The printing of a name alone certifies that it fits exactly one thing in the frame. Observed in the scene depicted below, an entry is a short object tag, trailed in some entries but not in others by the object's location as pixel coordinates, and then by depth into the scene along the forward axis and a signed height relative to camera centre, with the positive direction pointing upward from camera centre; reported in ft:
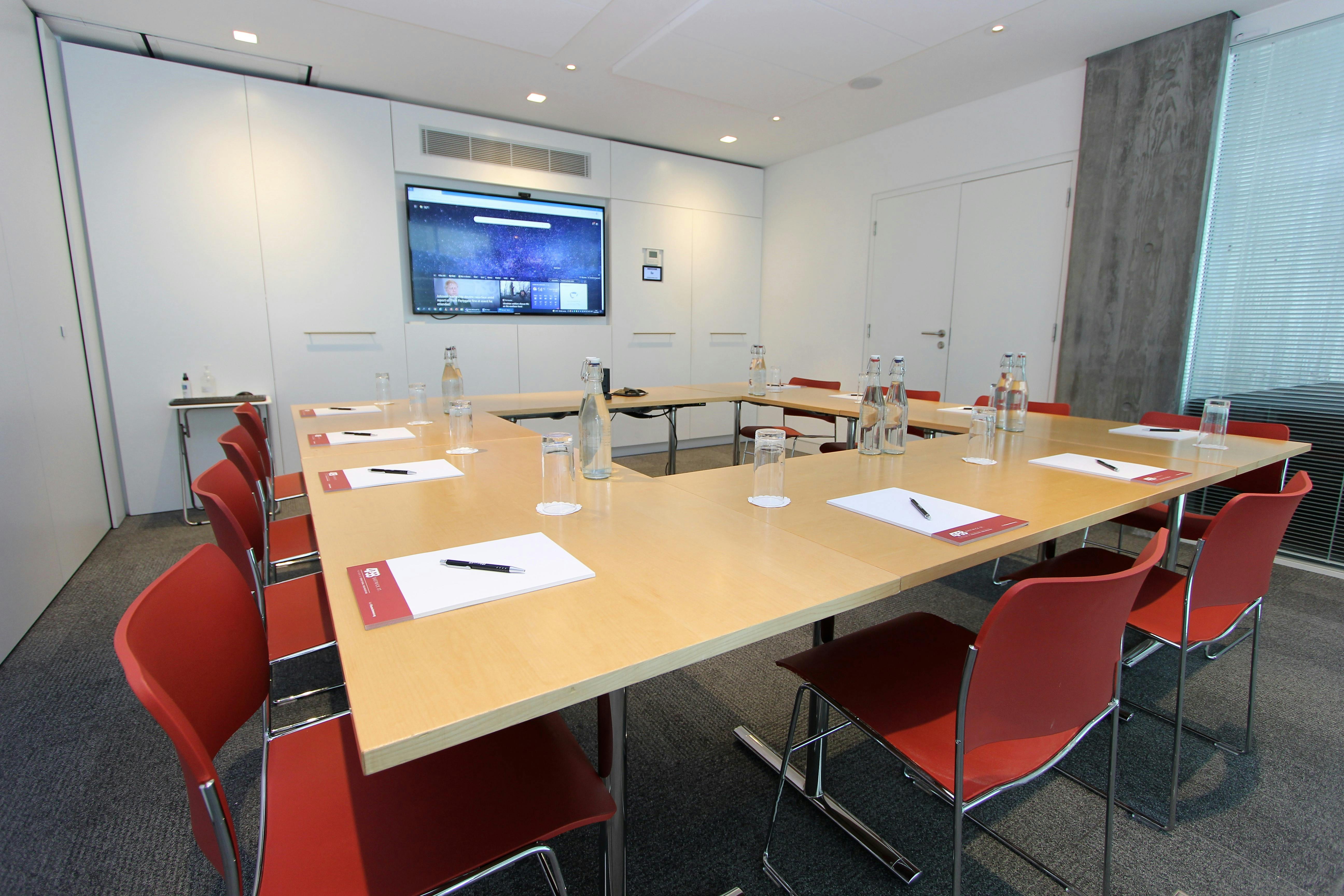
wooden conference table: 2.43 -1.26
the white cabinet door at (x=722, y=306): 20.70 +1.42
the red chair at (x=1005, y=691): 3.10 -2.05
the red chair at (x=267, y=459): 8.99 -1.66
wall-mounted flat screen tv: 16.08 +2.51
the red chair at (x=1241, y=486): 8.07 -1.83
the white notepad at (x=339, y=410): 9.90 -1.04
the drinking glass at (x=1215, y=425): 7.04 -0.87
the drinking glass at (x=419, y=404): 8.73 -0.81
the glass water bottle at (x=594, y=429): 5.65 -0.74
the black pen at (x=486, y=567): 3.51 -1.23
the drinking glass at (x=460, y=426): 7.04 -0.90
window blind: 10.42 +1.62
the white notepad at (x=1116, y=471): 5.84 -1.18
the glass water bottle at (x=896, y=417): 6.85 -0.76
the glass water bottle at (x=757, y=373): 14.26 -0.57
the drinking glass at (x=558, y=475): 4.68 -0.98
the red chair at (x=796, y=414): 14.02 -1.61
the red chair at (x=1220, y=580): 4.66 -1.92
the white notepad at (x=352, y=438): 7.53 -1.12
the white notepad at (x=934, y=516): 4.21 -1.22
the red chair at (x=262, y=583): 4.69 -2.18
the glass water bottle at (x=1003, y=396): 8.60 -0.67
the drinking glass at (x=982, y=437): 6.52 -0.94
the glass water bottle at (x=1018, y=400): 8.43 -0.69
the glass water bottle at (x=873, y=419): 6.84 -0.78
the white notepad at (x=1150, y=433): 8.05 -1.12
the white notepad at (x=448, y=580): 3.07 -1.25
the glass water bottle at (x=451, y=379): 10.07 -0.53
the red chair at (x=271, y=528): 6.27 -2.28
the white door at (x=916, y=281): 16.31 +1.84
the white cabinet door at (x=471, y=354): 16.16 -0.19
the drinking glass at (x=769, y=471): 4.94 -1.00
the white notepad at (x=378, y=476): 5.49 -1.19
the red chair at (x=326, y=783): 2.62 -2.31
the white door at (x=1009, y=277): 14.05 +1.70
